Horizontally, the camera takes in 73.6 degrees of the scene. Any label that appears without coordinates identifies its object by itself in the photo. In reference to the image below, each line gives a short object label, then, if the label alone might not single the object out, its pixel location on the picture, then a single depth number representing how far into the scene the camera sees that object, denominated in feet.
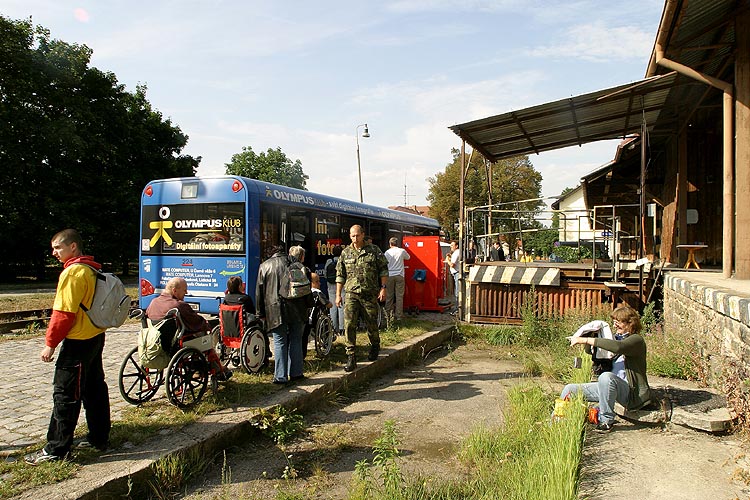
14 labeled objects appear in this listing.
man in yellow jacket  11.83
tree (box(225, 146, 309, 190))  147.95
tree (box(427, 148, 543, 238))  124.98
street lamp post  109.60
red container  39.75
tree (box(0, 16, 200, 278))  73.46
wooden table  32.53
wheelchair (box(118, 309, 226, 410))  15.12
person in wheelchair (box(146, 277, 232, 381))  15.76
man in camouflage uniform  21.83
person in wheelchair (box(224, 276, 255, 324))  20.01
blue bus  27.17
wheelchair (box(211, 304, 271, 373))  19.35
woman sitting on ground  15.05
